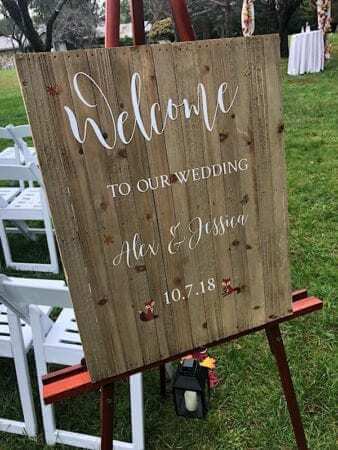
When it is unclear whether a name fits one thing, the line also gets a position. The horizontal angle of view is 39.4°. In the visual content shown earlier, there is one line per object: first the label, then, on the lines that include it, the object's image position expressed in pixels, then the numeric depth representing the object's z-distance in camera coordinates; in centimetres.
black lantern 195
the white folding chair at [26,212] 277
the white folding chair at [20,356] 177
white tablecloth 962
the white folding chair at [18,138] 338
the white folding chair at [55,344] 153
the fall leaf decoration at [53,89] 103
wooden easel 126
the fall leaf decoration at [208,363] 205
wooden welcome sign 107
